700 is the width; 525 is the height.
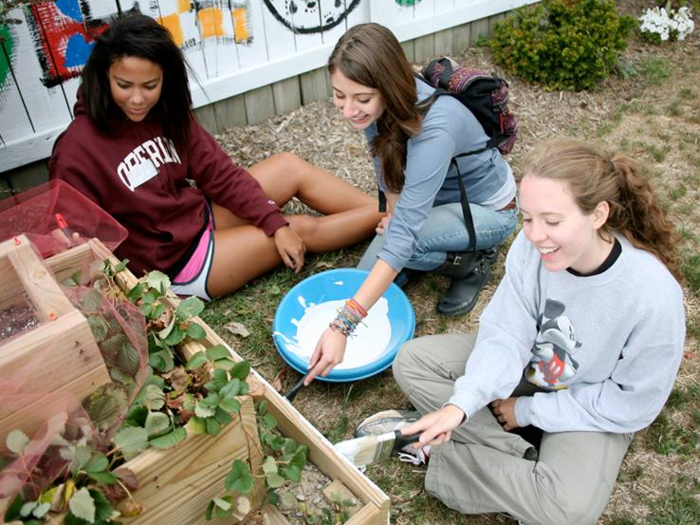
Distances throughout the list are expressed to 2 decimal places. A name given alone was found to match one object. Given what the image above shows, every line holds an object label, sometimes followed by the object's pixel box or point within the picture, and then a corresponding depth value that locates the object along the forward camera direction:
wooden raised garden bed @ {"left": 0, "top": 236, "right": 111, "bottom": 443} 0.96
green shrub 4.00
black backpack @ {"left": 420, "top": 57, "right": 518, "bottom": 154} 2.26
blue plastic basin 2.19
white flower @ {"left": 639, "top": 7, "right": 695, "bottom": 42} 4.69
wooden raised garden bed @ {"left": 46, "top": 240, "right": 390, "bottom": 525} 1.05
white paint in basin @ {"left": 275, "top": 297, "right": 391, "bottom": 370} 2.38
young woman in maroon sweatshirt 2.03
